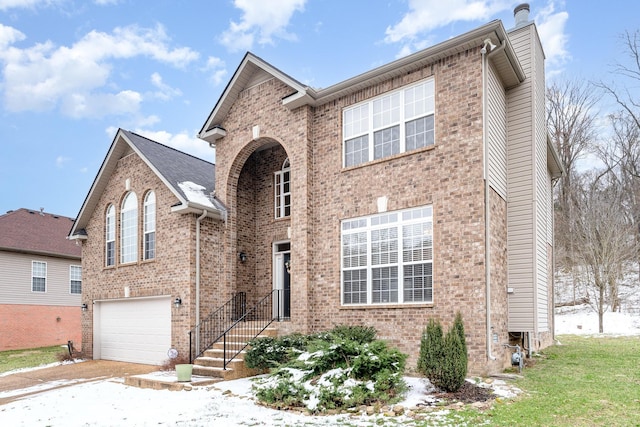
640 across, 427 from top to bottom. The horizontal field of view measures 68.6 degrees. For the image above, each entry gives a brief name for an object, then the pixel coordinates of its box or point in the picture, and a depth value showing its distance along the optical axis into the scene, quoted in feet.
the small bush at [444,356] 24.70
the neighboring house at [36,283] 70.79
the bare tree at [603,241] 71.51
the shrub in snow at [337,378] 23.94
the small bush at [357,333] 31.13
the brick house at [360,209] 31.73
